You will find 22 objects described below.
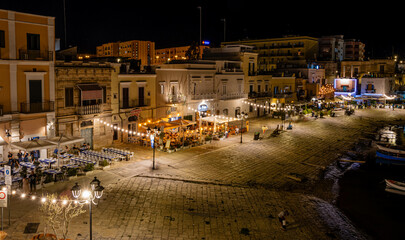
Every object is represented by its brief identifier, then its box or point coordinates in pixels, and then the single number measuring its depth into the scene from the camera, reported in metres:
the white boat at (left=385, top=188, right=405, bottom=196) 21.75
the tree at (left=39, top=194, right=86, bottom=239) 11.67
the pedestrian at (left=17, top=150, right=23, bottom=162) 22.13
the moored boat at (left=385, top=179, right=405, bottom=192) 21.81
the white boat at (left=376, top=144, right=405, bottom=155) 28.97
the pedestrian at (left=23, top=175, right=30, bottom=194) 17.82
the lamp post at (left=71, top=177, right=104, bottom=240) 11.34
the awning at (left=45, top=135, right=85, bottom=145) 21.38
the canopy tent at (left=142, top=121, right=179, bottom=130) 29.23
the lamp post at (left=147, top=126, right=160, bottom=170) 28.86
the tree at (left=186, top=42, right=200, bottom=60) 73.81
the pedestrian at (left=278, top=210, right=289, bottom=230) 15.27
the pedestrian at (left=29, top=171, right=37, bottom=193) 18.03
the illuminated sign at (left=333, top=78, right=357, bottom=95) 73.56
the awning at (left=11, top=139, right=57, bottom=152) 19.95
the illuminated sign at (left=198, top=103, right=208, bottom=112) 39.00
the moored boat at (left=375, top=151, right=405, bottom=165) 28.48
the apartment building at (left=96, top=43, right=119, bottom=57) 131.43
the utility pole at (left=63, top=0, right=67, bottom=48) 28.84
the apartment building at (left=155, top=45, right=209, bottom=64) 124.53
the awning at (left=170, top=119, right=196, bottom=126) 30.55
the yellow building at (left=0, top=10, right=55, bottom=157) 22.09
